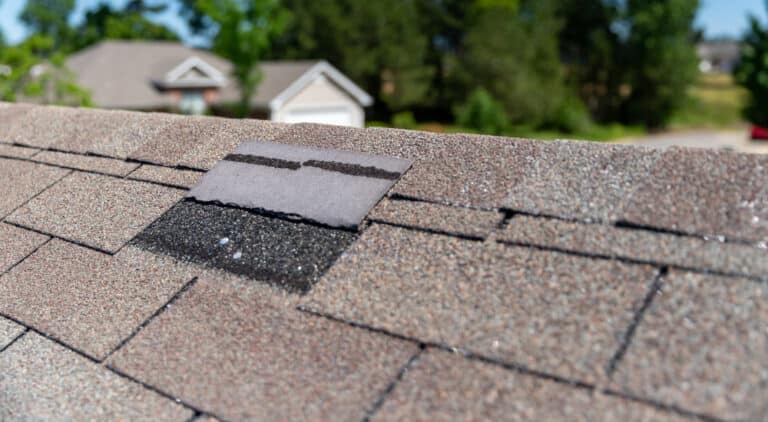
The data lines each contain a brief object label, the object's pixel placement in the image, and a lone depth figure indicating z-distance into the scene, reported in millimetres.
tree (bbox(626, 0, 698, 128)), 36875
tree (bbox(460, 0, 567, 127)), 33844
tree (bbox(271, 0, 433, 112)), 34094
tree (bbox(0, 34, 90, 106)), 10445
